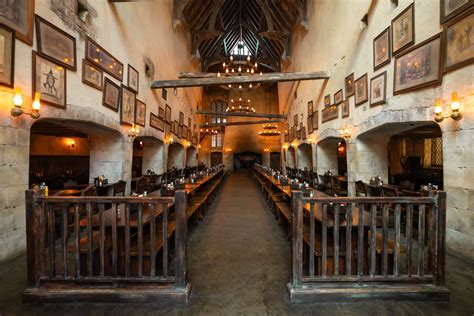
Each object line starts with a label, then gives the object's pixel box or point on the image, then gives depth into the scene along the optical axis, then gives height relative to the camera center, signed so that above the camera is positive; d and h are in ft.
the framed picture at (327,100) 27.29 +7.02
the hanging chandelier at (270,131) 53.80 +6.44
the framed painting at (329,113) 25.09 +5.21
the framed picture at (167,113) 33.39 +6.48
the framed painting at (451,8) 10.59 +7.34
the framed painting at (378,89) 16.46 +5.25
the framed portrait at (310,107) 33.86 +7.56
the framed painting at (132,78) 22.22 +7.87
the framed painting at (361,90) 18.99 +5.89
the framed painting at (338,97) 24.10 +6.59
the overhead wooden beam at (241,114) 51.93 +10.28
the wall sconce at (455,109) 10.73 +2.38
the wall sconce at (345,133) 21.86 +2.48
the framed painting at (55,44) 12.09 +6.46
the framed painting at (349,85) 21.39 +7.09
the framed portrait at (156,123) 27.86 +4.39
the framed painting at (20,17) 10.05 +6.43
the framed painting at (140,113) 23.72 +4.66
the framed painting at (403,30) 13.89 +8.28
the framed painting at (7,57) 9.92 +4.39
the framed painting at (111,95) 18.19 +5.10
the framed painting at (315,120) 31.00 +5.20
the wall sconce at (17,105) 10.16 +2.28
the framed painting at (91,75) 15.75 +5.88
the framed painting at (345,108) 22.42 +5.01
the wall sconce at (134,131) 22.43 +2.48
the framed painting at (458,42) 10.38 +5.62
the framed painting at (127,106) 20.89 +4.84
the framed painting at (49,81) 11.83 +4.16
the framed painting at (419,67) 12.29 +5.43
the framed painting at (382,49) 16.17 +8.06
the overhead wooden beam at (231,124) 64.08 +9.71
